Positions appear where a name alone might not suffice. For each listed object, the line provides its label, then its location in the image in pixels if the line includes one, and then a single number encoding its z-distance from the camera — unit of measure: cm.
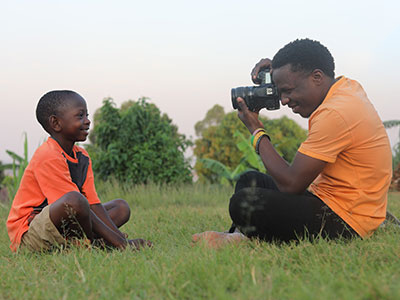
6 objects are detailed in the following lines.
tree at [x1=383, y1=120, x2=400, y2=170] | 1191
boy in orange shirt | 302
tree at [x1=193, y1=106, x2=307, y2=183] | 1628
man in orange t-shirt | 265
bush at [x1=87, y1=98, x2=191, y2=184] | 814
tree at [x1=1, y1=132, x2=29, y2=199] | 720
